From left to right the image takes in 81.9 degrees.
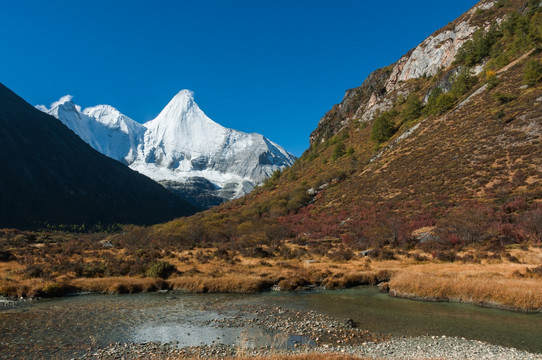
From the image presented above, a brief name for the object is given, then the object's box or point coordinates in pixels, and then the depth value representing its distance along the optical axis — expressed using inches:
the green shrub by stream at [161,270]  1245.1
